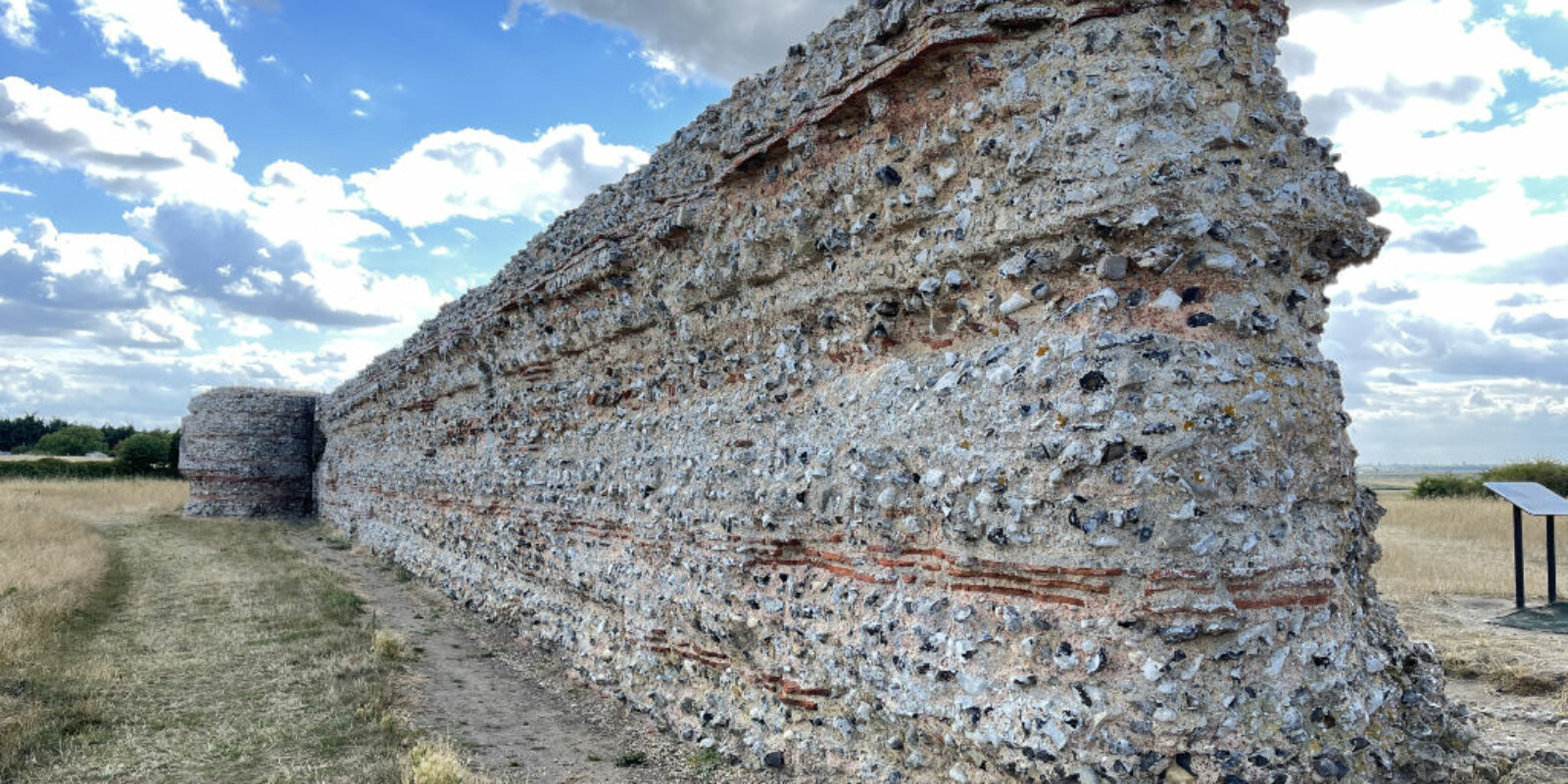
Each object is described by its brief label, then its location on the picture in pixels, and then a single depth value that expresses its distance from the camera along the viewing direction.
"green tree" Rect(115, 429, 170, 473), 34.00
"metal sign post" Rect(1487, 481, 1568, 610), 10.02
